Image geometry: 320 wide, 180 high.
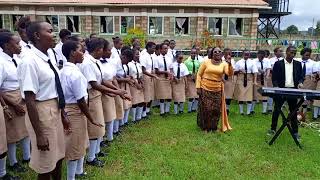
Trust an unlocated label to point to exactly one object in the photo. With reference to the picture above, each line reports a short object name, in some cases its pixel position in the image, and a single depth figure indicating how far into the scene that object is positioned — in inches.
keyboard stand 261.3
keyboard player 273.7
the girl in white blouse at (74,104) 157.6
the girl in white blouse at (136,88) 300.4
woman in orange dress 289.3
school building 1082.7
